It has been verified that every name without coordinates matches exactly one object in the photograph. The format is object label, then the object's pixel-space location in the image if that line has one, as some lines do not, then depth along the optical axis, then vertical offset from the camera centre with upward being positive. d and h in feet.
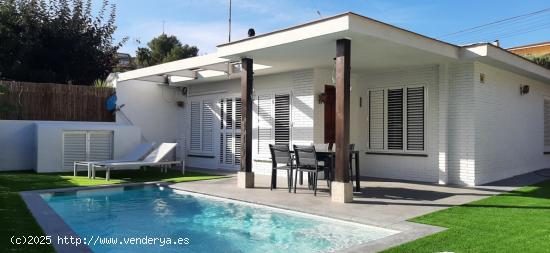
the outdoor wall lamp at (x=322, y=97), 38.44 +3.35
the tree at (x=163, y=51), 123.54 +23.97
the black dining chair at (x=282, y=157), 29.91 -1.39
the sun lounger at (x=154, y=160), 37.40 -2.24
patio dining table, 28.63 -1.28
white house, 30.01 +3.29
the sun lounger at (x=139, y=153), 41.58 -1.64
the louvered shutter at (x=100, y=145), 45.14 -0.99
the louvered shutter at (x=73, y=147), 43.50 -1.16
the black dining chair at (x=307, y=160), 28.30 -1.47
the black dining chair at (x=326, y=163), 29.33 -1.72
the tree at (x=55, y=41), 63.31 +14.08
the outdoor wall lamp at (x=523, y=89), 41.20 +4.50
